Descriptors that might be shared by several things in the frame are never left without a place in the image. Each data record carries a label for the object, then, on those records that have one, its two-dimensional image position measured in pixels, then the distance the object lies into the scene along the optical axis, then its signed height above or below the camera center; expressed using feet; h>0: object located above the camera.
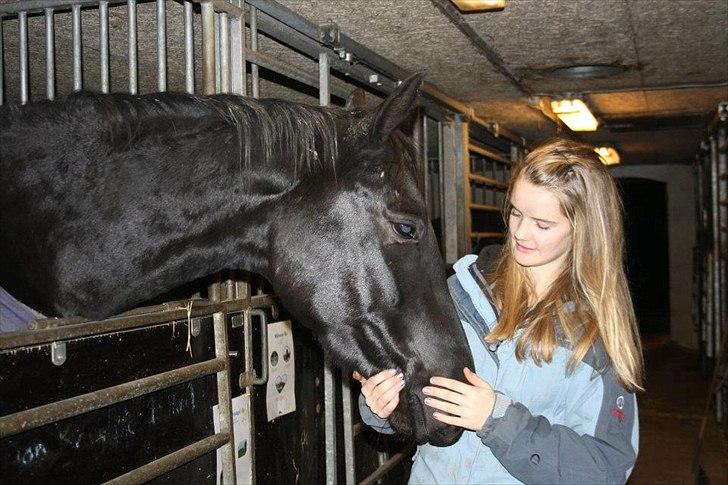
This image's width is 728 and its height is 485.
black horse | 5.26 +0.19
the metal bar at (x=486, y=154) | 16.25 +1.97
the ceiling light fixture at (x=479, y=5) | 9.70 +3.28
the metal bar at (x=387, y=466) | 10.88 -3.99
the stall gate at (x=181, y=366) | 5.57 -1.23
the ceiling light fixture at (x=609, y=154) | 26.73 +2.99
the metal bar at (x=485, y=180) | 15.86 +1.24
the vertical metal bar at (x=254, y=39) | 8.07 +2.43
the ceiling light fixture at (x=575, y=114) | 17.19 +3.07
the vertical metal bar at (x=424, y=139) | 11.54 +1.81
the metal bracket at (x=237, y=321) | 8.29 -1.03
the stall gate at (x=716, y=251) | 18.54 -0.80
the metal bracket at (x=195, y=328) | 7.43 -0.98
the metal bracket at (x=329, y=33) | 9.30 +2.79
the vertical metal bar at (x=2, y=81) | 8.62 +2.15
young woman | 5.39 -1.06
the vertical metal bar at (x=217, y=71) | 7.50 +1.87
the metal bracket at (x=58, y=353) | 5.57 -0.91
